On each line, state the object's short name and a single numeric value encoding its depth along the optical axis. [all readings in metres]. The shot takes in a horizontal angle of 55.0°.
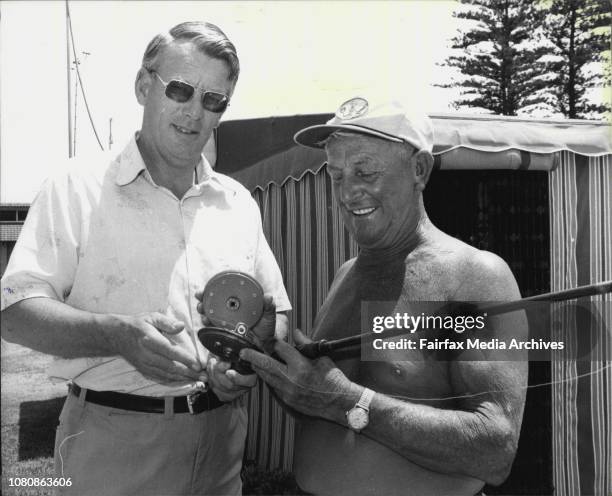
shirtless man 1.21
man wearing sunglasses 1.43
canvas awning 2.94
